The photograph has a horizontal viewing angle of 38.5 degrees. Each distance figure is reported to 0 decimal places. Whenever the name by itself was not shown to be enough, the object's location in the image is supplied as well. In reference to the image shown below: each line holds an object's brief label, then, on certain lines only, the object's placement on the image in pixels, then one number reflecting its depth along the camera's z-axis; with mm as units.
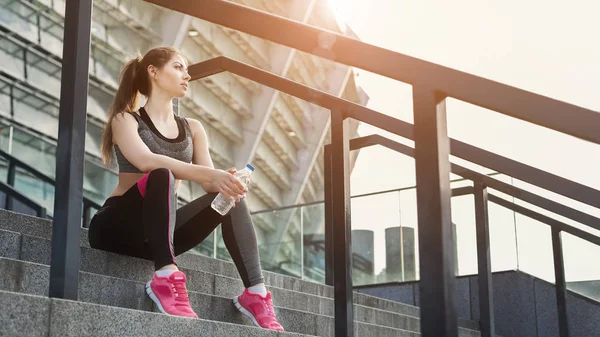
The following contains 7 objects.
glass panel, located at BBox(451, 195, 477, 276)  5531
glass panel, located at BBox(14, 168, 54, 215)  6537
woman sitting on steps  2516
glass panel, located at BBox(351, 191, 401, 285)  6574
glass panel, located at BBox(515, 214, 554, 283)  5371
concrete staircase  1718
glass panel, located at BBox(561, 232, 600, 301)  4887
